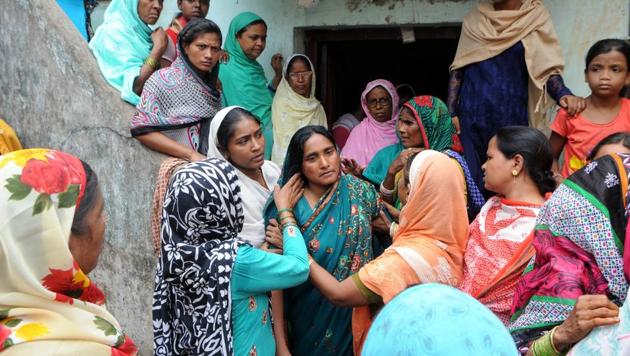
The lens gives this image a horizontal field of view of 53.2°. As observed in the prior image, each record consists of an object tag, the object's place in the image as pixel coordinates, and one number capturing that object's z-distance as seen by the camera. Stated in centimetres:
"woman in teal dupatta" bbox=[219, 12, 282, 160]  487
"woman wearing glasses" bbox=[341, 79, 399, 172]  480
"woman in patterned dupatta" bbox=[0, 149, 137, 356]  157
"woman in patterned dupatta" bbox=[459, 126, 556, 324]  242
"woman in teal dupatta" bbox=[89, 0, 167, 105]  434
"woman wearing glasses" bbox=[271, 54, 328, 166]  486
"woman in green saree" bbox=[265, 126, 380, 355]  291
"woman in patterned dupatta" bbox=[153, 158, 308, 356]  238
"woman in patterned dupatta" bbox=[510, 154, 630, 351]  183
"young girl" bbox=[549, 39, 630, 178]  357
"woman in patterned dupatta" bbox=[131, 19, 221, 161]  387
